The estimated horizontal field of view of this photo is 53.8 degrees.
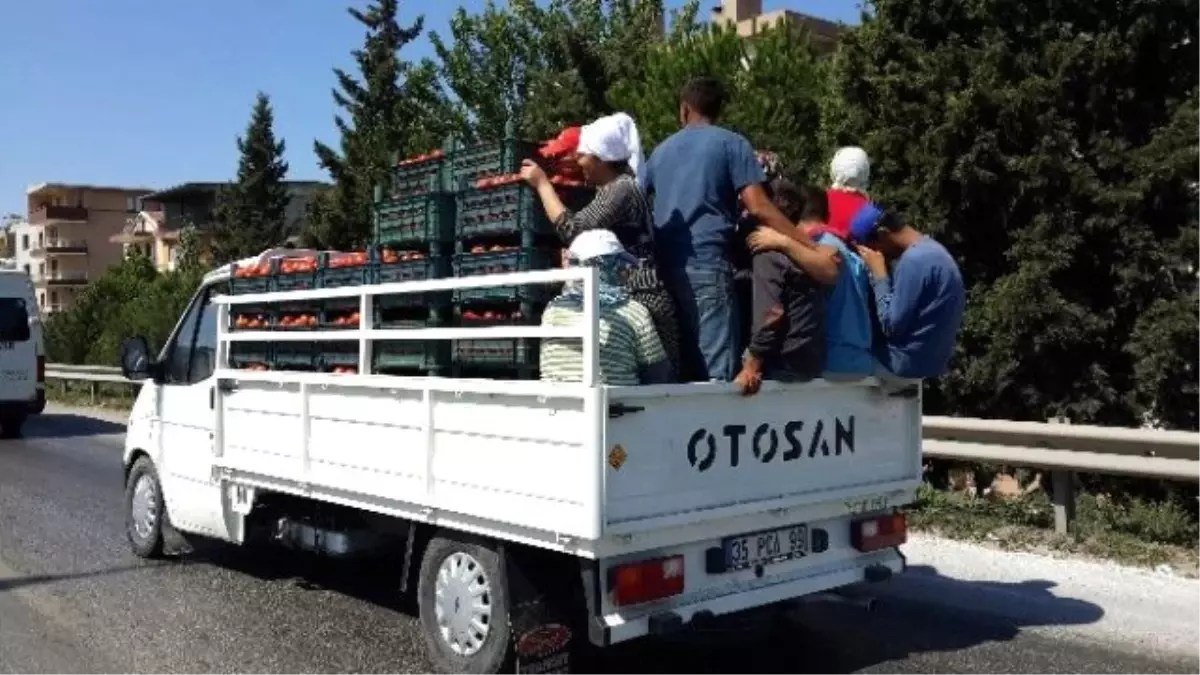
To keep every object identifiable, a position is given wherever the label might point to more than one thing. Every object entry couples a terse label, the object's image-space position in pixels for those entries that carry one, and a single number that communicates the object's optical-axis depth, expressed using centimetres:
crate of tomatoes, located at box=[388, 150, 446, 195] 617
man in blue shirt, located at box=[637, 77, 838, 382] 493
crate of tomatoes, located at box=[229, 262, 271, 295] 721
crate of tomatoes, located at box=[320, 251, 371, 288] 653
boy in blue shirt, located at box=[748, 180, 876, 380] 520
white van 1808
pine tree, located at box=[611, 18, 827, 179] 1836
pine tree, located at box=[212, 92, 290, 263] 5816
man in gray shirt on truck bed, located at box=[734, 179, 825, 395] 485
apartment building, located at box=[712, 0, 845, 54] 2730
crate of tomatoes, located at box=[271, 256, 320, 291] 683
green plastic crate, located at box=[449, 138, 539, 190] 583
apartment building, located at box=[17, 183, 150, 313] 10431
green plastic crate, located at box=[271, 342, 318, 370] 636
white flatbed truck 441
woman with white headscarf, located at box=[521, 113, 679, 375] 494
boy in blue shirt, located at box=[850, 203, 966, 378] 546
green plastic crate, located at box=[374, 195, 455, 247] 603
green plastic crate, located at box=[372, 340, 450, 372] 554
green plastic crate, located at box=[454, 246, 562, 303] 539
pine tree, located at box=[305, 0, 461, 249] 3941
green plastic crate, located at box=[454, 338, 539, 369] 517
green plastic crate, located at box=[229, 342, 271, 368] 675
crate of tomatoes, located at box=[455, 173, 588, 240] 554
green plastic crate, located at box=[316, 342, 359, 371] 604
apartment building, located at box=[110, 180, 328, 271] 7300
